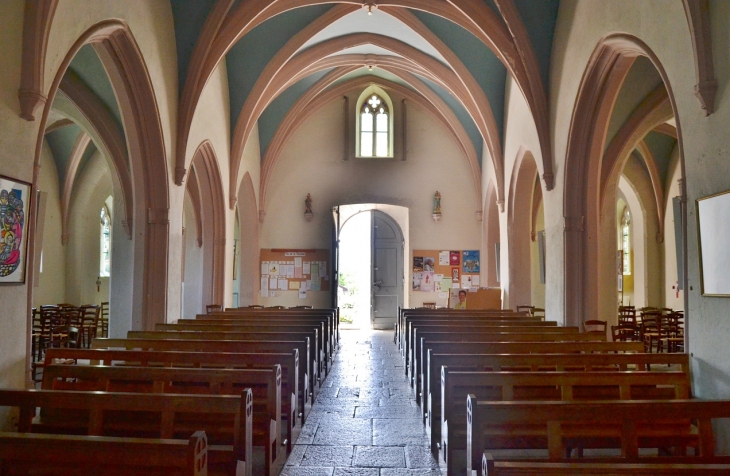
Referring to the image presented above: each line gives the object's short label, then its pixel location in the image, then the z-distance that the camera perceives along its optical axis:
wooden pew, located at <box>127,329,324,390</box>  6.73
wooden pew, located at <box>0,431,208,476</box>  2.40
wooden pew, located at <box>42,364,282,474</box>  4.20
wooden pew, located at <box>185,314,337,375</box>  8.37
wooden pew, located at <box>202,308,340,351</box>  9.41
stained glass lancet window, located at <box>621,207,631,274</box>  19.38
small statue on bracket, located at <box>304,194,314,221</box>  17.38
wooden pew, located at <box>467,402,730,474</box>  3.14
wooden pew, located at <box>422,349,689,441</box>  5.02
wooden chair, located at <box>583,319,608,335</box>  8.79
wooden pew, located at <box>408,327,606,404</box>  6.69
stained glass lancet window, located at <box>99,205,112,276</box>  18.50
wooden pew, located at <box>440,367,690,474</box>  4.05
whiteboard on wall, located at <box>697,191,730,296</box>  4.77
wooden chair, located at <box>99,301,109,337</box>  15.18
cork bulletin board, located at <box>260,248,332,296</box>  17.45
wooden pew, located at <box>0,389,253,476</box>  3.26
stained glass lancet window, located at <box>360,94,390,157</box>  17.83
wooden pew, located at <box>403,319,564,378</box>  7.54
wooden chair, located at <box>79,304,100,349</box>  11.26
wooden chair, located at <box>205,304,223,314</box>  11.78
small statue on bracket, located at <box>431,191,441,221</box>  17.27
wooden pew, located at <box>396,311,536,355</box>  8.91
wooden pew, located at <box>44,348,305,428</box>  5.06
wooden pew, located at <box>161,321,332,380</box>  7.50
